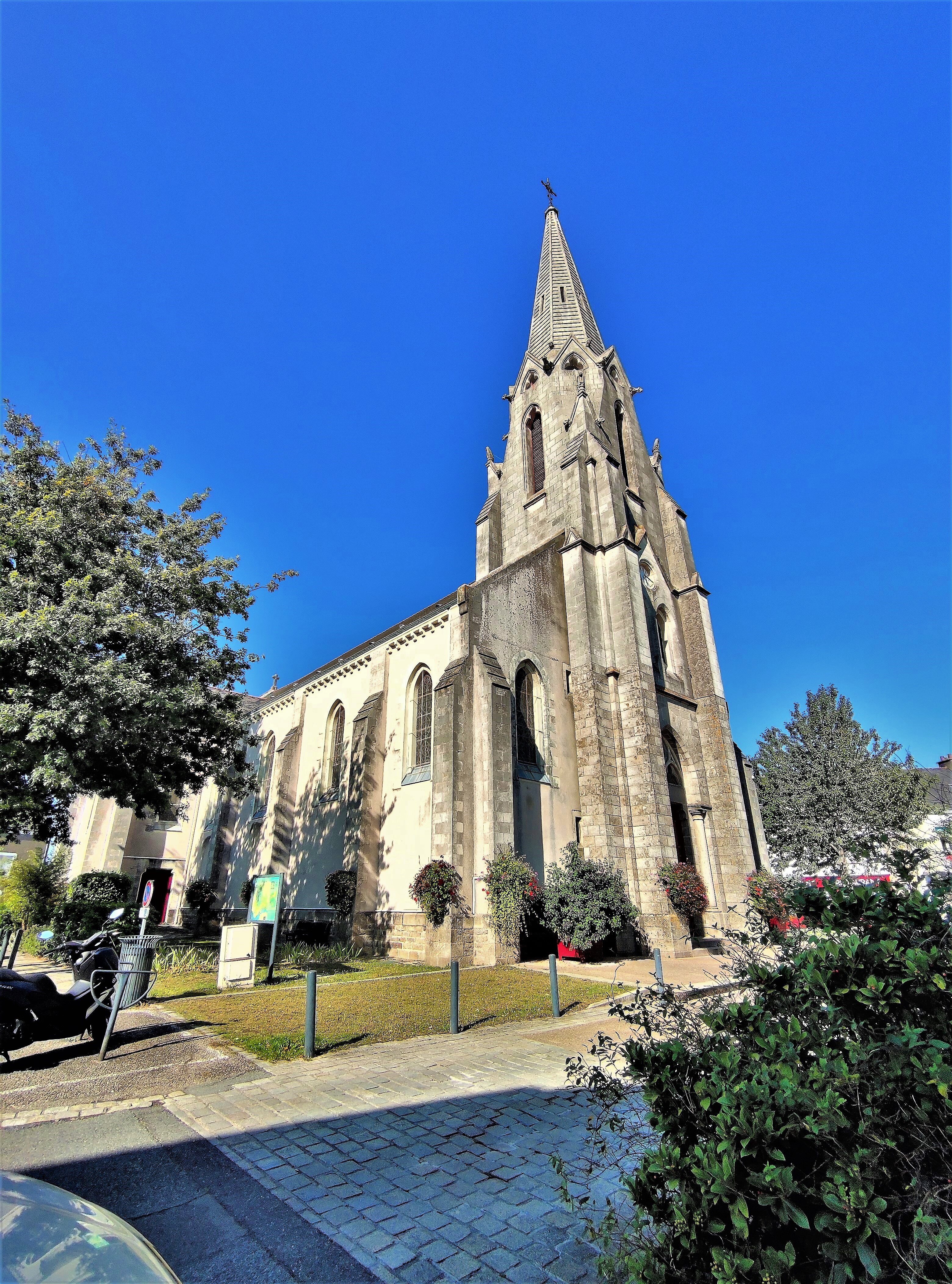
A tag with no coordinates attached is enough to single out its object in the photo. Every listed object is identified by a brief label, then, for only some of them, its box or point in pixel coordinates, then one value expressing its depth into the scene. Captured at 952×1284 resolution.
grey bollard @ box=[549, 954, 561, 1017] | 8.99
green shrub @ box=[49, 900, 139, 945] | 15.59
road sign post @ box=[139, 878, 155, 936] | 8.61
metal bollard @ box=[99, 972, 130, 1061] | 6.40
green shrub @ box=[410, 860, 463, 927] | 14.20
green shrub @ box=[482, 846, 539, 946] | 14.23
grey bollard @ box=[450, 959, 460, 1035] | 8.03
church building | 16.33
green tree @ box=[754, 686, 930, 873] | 27.98
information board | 12.05
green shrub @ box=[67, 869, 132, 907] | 19.16
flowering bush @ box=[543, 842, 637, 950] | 14.34
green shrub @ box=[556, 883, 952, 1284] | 1.86
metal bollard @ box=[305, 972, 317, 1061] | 6.77
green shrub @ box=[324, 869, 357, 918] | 18.25
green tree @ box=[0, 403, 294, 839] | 10.98
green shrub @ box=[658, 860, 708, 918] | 16.27
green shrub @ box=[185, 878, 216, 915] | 27.36
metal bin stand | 6.84
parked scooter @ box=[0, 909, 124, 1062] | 6.18
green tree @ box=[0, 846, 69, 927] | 16.55
